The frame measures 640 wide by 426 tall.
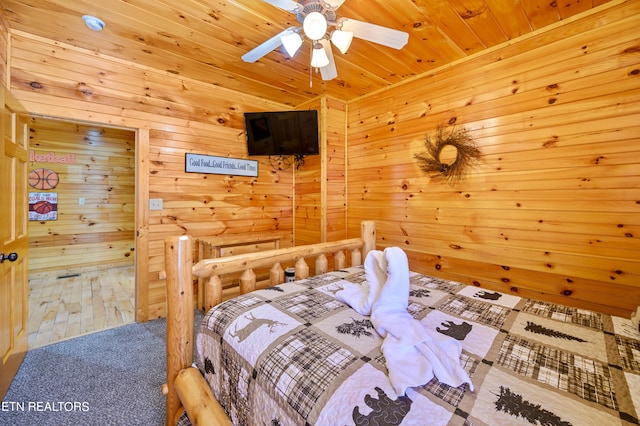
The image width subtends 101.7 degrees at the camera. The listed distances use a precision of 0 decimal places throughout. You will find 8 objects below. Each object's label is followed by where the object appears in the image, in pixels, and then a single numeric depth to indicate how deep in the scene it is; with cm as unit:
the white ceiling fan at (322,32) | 143
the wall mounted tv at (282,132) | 312
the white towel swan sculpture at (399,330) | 79
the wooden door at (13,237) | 167
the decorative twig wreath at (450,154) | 235
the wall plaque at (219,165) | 294
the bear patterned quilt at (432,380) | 70
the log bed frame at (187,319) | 107
